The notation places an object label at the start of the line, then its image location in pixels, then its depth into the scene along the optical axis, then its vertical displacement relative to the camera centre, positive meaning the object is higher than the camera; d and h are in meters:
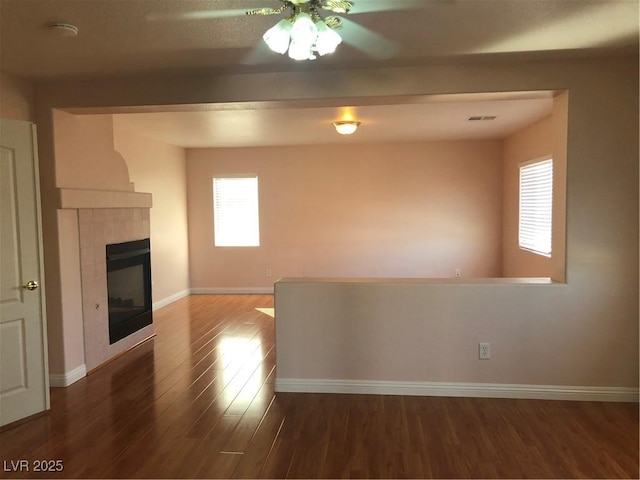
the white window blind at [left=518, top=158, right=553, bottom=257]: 5.18 +0.07
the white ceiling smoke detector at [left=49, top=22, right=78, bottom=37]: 2.43 +1.07
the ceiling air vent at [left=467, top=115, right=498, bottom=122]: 5.06 +1.12
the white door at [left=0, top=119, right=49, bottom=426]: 2.95 -0.45
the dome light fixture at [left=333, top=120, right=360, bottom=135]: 5.13 +1.03
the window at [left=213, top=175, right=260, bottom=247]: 7.57 +0.06
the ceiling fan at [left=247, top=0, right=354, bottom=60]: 1.86 +0.81
